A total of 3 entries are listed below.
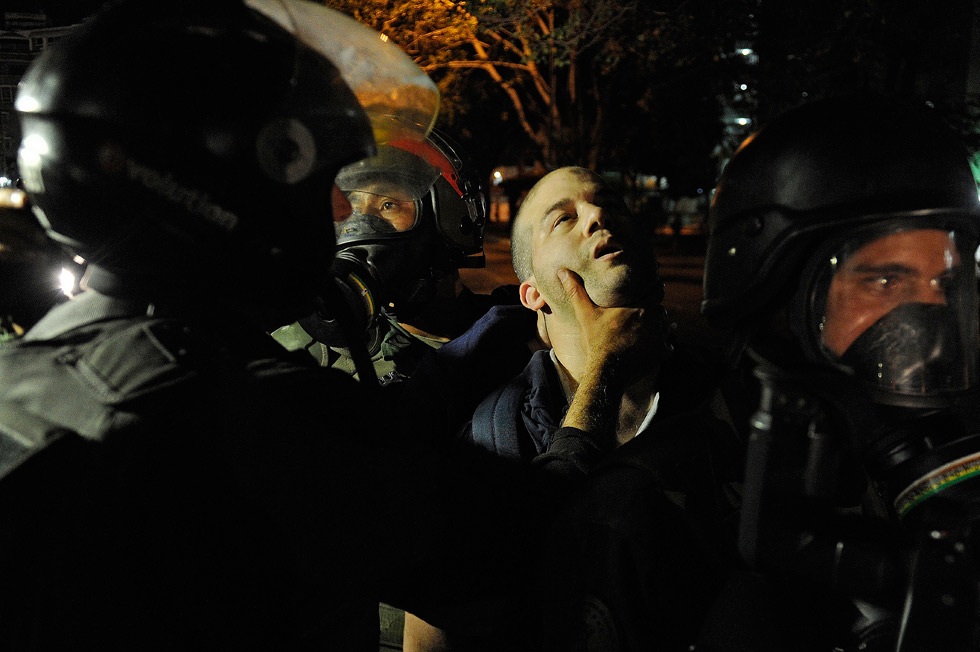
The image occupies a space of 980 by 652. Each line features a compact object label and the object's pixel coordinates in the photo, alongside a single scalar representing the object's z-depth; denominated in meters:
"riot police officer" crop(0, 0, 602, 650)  1.16
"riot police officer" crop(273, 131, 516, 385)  3.41
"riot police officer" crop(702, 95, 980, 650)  1.23
